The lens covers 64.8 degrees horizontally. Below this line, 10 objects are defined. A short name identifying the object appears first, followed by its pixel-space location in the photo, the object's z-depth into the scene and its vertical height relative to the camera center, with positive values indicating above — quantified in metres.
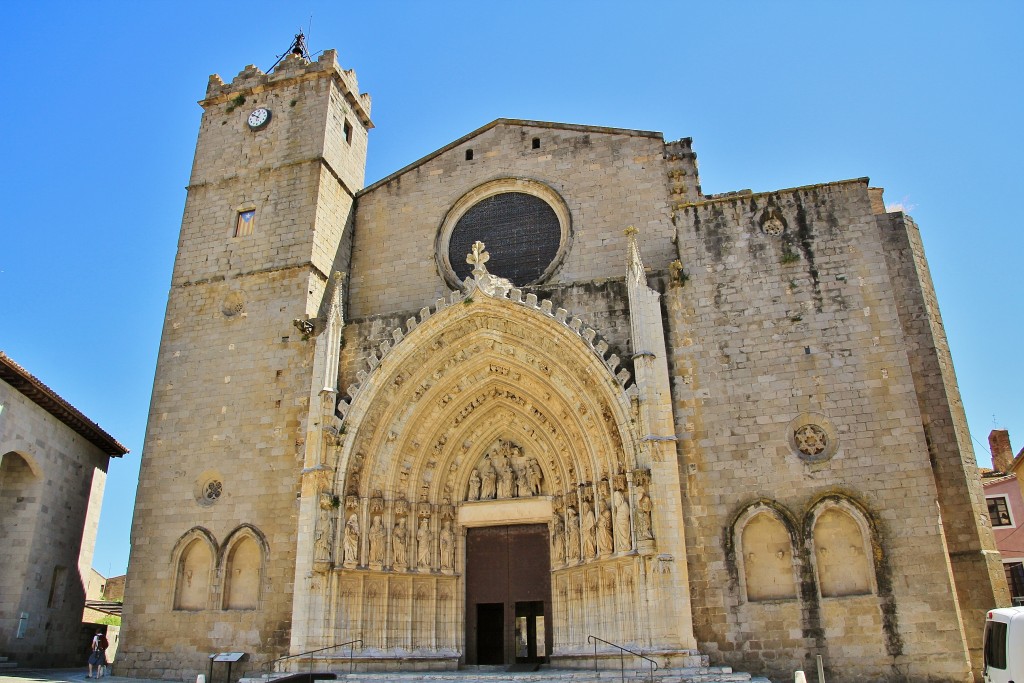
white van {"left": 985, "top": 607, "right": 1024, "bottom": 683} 7.80 -0.13
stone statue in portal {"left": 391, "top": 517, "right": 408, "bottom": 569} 12.62 +1.50
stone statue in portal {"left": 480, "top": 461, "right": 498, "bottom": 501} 13.39 +2.52
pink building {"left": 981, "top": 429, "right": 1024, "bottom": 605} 19.97 +2.75
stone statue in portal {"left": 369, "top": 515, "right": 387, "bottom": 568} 12.44 +1.55
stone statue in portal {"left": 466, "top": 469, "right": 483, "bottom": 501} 13.45 +2.49
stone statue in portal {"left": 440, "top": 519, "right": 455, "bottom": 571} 13.02 +1.50
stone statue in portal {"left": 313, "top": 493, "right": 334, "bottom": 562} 12.09 +1.68
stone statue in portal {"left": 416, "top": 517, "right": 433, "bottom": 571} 12.79 +1.53
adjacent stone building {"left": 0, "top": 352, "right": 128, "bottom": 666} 14.45 +2.48
